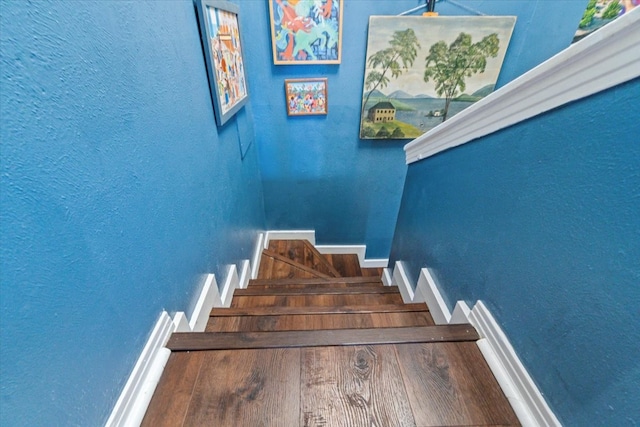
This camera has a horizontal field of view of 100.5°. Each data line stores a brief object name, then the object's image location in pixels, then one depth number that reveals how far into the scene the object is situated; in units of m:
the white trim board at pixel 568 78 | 0.47
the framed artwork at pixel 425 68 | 1.96
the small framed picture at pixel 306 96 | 2.19
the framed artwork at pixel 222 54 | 1.16
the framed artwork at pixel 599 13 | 1.77
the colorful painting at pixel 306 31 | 1.89
